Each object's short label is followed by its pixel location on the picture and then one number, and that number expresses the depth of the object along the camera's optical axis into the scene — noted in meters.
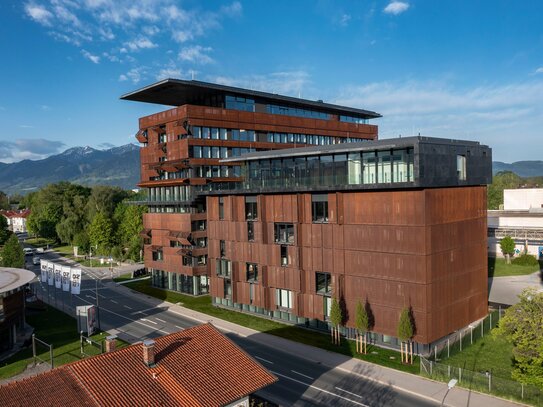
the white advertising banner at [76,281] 48.12
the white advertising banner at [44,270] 54.28
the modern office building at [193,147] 59.47
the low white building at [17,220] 182.02
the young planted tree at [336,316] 38.53
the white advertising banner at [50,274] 52.28
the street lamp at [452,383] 22.58
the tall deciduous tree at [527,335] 25.44
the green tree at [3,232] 108.74
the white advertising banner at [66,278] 49.58
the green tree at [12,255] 68.56
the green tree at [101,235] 97.75
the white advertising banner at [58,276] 50.84
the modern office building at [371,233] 35.50
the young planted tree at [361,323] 36.97
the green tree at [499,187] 143.12
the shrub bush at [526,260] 69.06
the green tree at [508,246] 71.69
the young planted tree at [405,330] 34.59
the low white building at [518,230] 74.44
